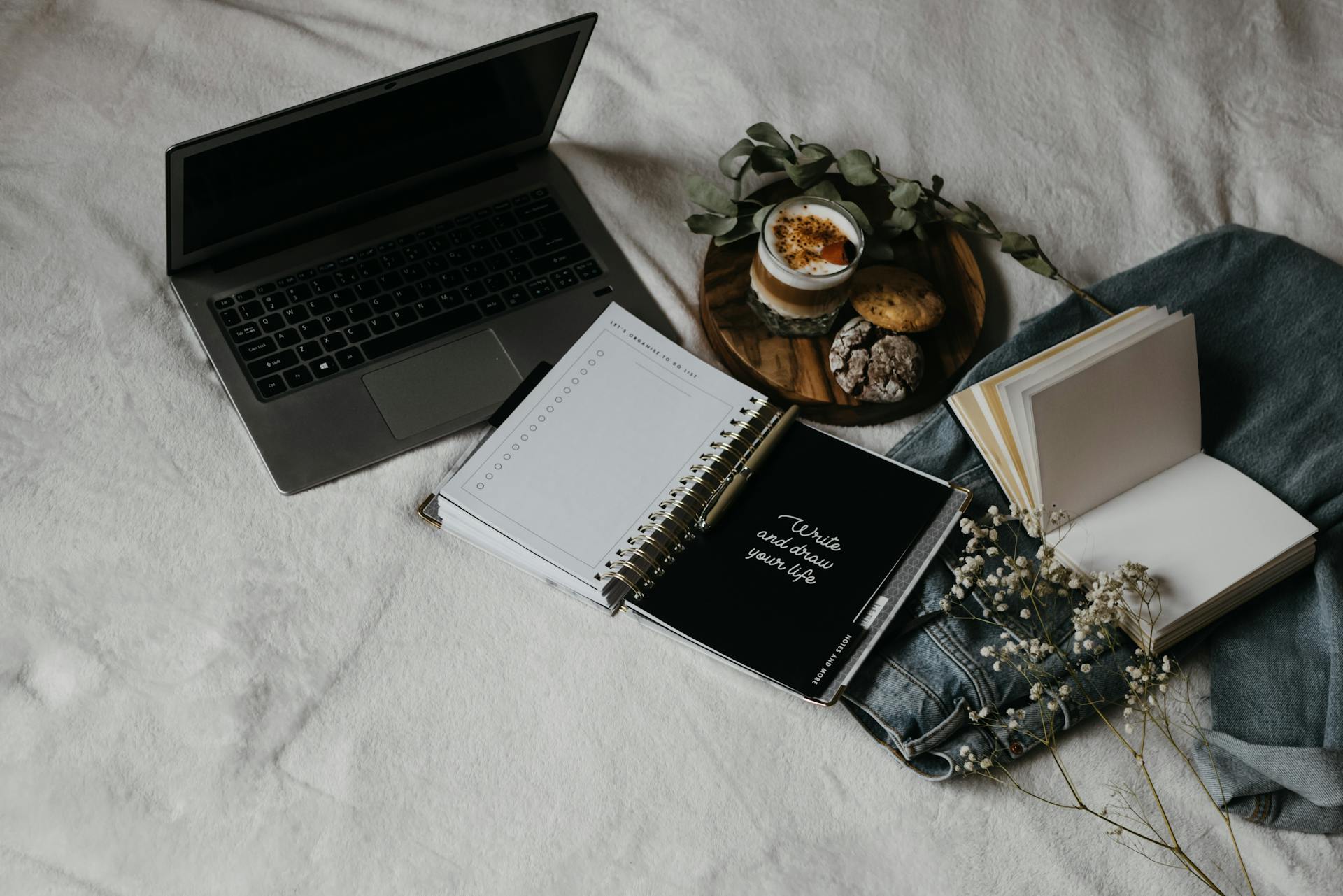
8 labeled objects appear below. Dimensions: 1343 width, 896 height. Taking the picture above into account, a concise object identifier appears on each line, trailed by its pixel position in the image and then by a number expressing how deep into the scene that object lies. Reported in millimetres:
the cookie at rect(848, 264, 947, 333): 916
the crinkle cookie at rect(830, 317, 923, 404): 892
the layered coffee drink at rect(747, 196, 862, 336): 863
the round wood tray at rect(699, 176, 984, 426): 913
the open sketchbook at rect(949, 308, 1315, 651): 833
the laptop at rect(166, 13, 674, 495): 842
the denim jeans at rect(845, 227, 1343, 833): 812
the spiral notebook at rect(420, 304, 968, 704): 821
